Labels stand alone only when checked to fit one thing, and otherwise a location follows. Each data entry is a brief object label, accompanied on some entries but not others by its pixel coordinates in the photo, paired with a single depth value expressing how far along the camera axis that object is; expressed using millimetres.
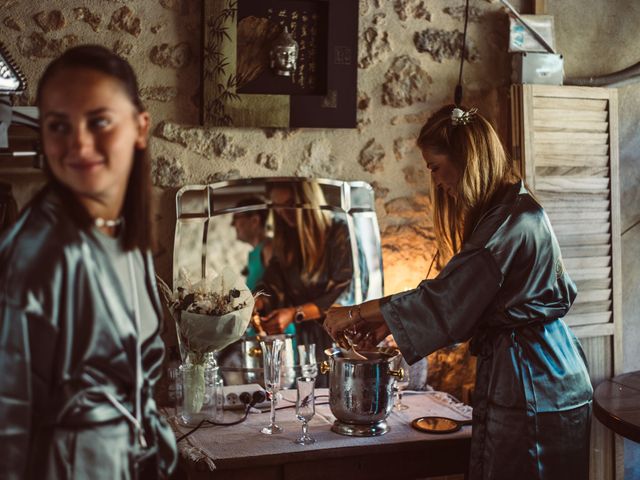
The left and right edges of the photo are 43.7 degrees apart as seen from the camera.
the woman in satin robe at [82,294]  1068
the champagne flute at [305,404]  2305
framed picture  2836
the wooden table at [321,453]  2180
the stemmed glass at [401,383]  2529
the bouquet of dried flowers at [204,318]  2383
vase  2457
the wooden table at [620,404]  2246
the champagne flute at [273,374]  2369
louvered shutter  2994
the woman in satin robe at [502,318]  2162
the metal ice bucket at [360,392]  2303
